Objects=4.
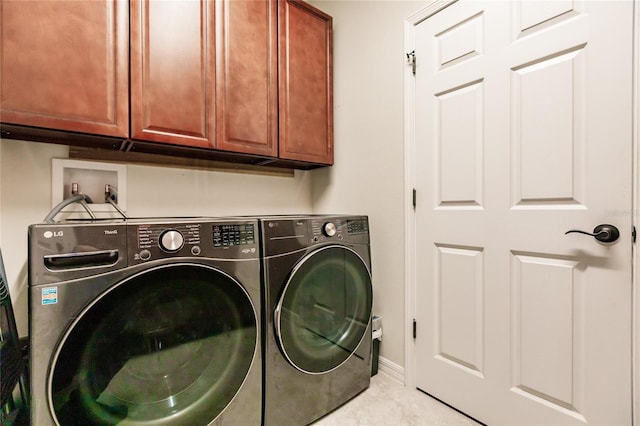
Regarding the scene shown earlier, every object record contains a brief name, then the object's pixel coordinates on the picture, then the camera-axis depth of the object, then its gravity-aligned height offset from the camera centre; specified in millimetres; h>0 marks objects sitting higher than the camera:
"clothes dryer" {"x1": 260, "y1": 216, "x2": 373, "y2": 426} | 1198 -488
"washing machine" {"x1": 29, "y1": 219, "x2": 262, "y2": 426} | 818 -368
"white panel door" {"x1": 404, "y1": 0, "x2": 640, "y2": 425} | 1581 +69
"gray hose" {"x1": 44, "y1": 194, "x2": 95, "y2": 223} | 1237 +37
